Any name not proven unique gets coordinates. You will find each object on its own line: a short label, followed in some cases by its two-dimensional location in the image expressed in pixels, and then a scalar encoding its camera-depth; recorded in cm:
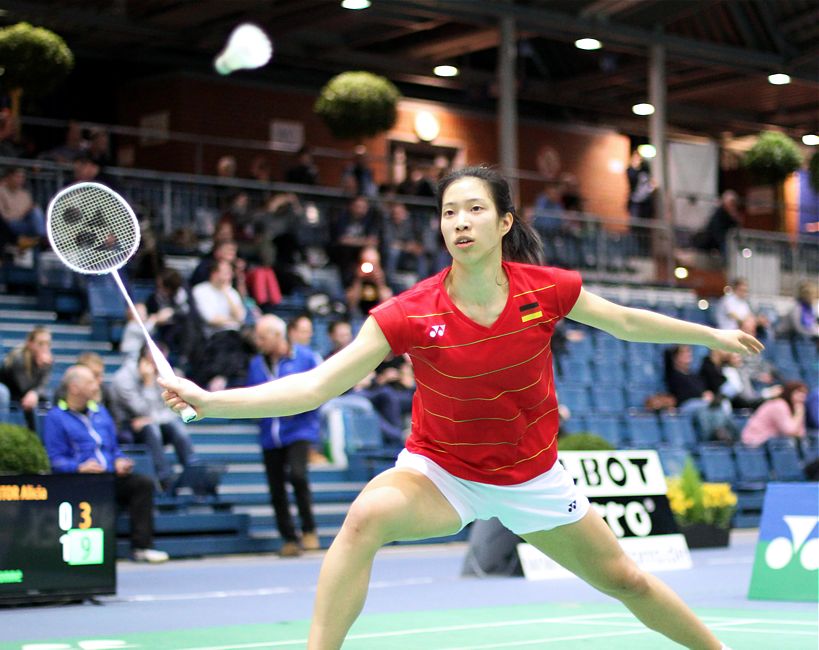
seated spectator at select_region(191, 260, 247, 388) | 1381
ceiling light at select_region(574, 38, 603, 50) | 2183
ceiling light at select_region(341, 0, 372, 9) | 1882
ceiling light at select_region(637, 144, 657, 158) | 3015
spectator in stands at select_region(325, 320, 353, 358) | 1419
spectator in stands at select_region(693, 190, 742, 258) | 2334
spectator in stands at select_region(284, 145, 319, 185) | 1919
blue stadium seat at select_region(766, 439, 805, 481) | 1736
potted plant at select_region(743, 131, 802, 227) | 2289
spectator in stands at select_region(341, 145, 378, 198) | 1909
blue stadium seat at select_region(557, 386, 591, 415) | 1678
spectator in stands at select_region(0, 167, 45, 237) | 1506
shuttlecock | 1761
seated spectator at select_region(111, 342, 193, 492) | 1234
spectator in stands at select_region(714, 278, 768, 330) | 2002
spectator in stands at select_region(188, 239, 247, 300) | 1449
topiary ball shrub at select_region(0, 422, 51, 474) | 924
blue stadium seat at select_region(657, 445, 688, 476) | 1577
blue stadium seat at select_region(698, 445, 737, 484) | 1678
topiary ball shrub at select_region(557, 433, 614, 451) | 1178
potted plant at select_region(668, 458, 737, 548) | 1392
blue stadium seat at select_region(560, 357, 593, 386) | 1777
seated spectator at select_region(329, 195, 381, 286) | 1739
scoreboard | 869
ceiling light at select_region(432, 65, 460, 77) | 2412
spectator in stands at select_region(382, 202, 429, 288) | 1788
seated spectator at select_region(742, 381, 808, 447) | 1747
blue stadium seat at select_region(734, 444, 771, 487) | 1711
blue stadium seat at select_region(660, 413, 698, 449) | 1708
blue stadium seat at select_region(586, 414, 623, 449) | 1609
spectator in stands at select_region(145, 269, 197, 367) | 1393
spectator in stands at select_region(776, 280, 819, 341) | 2164
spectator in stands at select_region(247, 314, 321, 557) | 1209
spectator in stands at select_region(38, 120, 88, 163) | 1675
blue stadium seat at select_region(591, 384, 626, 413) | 1727
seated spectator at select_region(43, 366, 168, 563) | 1062
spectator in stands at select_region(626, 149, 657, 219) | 2292
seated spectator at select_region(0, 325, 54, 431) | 1210
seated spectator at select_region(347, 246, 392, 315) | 1638
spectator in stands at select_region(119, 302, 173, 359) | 1337
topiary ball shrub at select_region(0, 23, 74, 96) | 1582
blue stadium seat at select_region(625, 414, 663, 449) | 1659
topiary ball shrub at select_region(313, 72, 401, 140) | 1819
